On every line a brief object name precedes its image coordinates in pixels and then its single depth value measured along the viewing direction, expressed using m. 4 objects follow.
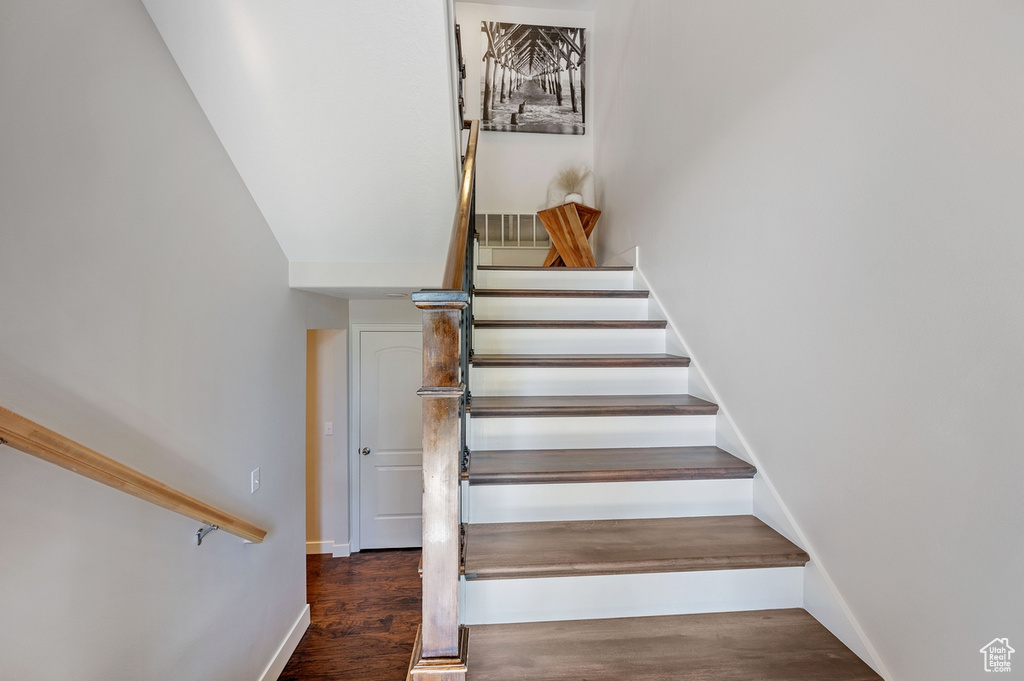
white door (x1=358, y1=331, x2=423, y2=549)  4.31
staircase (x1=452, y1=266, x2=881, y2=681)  1.18
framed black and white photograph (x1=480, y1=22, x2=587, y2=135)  4.09
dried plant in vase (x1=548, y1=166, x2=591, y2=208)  3.73
